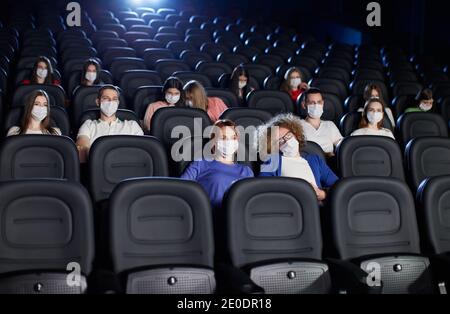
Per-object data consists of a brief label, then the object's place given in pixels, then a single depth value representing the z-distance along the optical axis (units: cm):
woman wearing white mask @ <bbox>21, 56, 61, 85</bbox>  522
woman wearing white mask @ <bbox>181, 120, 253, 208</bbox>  309
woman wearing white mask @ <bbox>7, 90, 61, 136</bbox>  371
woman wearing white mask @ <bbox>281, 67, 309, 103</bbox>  569
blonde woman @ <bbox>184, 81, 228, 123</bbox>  453
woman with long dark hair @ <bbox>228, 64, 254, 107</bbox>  554
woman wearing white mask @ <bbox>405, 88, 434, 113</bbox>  521
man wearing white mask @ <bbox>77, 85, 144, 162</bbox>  394
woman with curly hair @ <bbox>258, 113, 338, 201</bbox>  338
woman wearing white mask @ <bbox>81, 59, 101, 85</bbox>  521
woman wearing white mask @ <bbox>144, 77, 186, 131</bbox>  457
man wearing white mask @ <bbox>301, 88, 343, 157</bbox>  432
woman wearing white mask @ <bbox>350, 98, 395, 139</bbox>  433
